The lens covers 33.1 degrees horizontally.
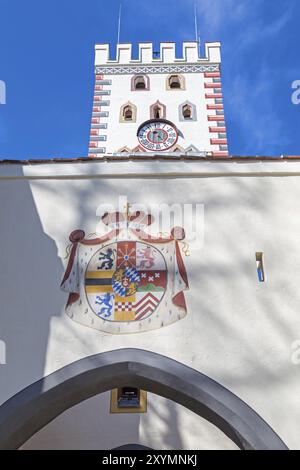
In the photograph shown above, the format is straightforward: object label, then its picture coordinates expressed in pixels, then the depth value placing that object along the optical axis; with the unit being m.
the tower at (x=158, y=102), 15.82
